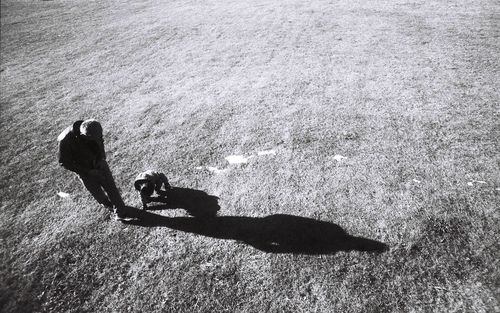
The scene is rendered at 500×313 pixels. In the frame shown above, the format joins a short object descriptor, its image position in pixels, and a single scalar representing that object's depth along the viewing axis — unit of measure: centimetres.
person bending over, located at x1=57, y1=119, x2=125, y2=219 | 455
